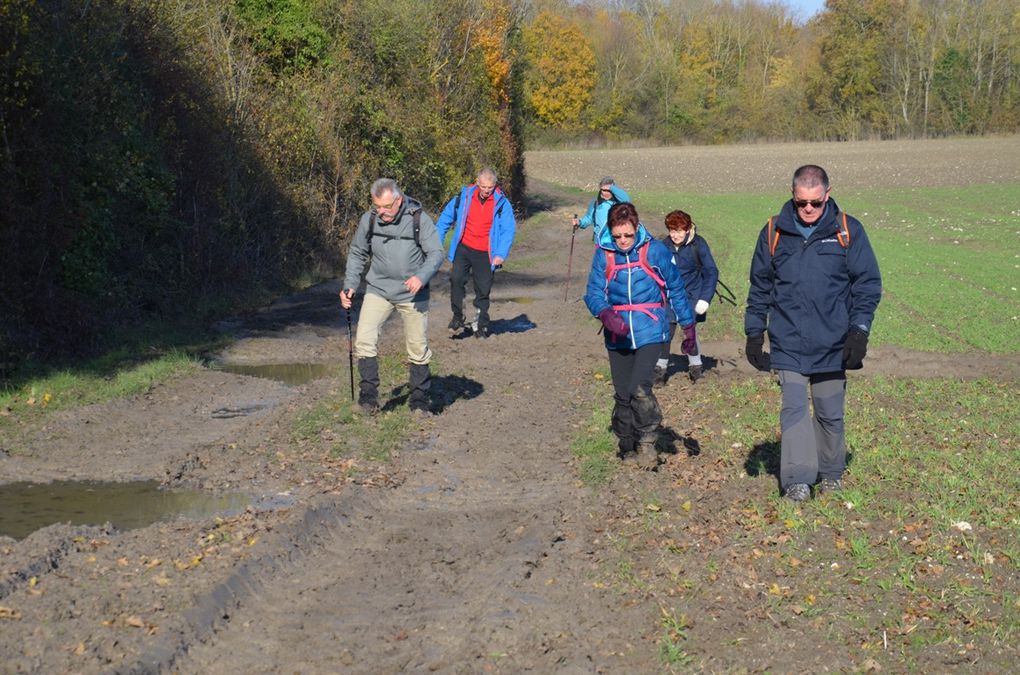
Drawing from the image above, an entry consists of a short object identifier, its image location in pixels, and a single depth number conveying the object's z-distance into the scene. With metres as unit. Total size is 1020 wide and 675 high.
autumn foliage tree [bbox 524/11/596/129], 98.62
